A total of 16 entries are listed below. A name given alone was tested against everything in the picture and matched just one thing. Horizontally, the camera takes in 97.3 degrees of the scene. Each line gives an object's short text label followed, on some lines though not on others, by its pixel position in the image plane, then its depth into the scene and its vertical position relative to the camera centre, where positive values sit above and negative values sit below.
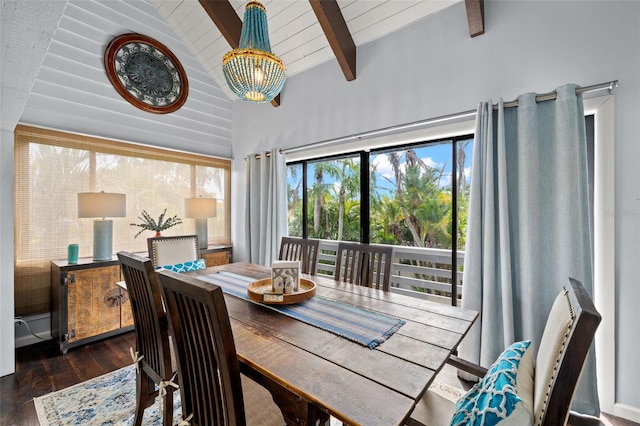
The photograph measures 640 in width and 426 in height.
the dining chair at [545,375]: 0.70 -0.49
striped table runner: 1.27 -0.54
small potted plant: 3.38 -0.11
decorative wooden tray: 1.64 -0.49
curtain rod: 1.79 +0.82
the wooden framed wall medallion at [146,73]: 3.30 +1.78
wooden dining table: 0.86 -0.56
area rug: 1.80 -1.31
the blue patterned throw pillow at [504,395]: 0.75 -0.53
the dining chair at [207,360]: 0.91 -0.53
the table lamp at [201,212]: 3.61 +0.03
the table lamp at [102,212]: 2.72 +0.03
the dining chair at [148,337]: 1.38 -0.65
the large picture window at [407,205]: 2.57 +0.10
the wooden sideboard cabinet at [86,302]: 2.62 -0.86
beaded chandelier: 1.74 +0.95
